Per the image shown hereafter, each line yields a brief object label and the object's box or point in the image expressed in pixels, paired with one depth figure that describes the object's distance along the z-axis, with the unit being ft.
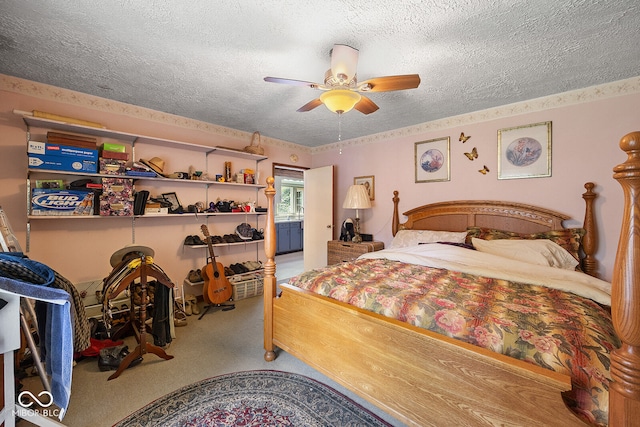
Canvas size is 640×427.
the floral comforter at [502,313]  3.26
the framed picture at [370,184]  13.57
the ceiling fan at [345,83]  5.85
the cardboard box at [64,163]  7.70
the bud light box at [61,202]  7.71
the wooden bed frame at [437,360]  2.54
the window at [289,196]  25.00
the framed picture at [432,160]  11.21
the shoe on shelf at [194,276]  10.80
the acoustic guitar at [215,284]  10.11
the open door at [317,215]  14.93
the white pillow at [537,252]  7.53
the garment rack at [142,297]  6.35
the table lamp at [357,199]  12.59
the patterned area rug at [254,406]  4.98
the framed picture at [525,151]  9.04
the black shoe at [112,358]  6.51
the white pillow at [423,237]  9.90
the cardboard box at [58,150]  7.62
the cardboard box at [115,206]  8.62
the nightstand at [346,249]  12.27
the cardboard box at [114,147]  8.80
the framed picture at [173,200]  10.35
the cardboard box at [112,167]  8.70
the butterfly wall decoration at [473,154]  10.45
